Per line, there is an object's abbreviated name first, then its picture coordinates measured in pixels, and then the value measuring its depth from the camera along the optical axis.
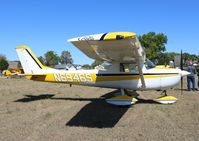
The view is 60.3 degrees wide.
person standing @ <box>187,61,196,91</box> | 9.64
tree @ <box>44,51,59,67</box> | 71.74
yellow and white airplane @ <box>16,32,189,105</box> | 6.14
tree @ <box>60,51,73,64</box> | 90.69
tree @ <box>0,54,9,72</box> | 53.41
